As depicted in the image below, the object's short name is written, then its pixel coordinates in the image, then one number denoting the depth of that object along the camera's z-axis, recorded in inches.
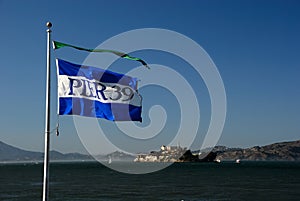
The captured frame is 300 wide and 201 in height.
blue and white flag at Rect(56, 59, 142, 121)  547.2
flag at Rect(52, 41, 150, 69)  560.7
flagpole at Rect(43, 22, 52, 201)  523.7
